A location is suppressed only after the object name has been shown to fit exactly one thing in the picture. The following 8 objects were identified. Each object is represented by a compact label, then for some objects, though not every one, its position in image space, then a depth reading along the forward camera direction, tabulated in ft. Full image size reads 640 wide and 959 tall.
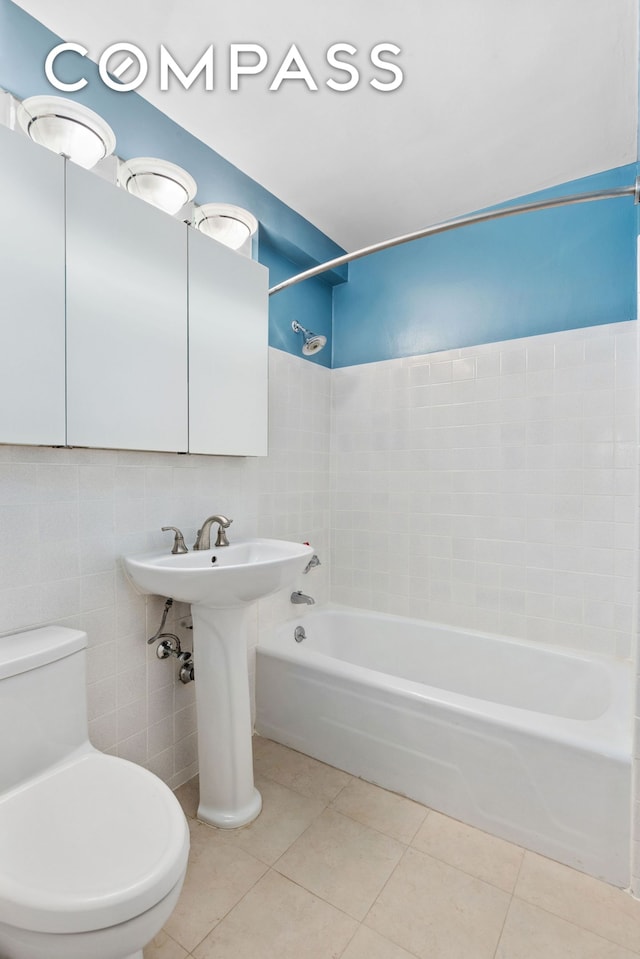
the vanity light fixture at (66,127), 4.22
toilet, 2.73
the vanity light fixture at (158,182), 5.07
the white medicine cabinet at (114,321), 4.08
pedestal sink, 5.30
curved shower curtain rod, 4.33
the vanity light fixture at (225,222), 5.92
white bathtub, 4.74
